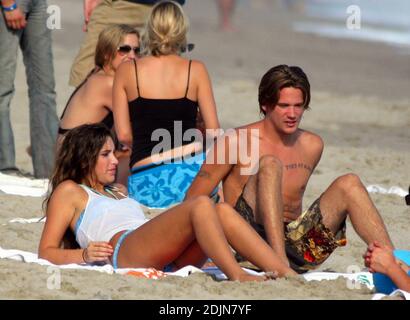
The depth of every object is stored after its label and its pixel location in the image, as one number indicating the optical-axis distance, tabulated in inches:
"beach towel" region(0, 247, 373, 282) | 370.3
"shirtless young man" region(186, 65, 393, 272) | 394.3
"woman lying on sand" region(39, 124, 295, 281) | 363.3
